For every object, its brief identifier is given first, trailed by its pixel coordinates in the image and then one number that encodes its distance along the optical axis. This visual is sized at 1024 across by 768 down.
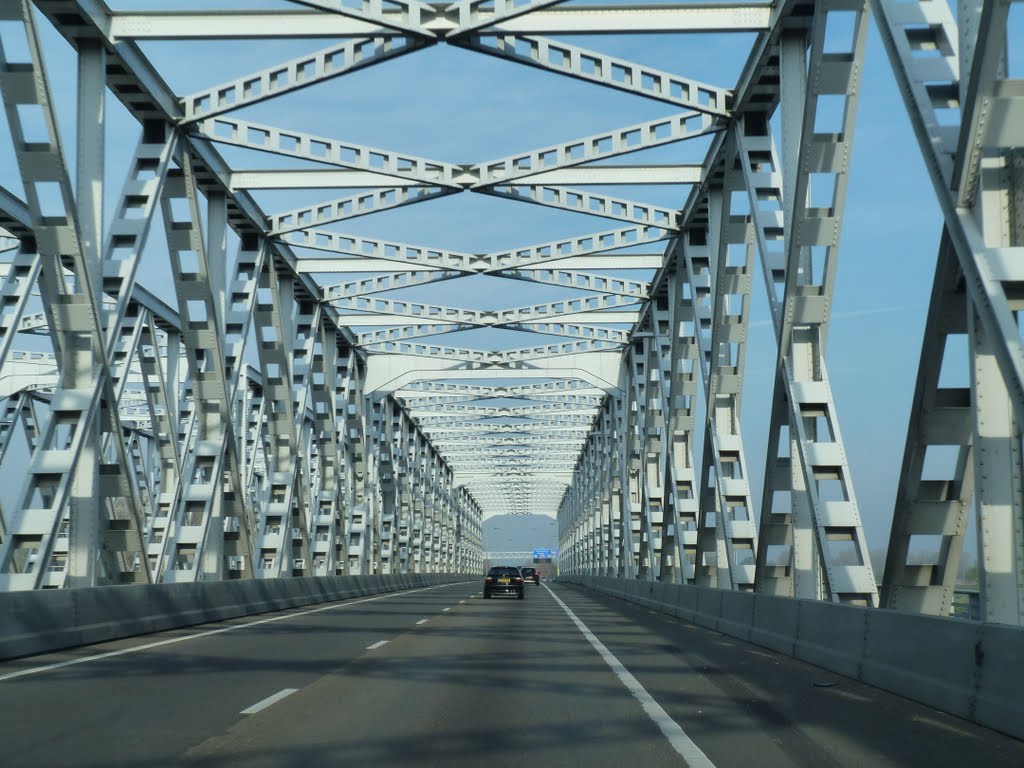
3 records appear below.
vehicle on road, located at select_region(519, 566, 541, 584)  88.25
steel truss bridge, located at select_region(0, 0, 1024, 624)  12.02
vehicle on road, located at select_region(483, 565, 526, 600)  46.56
